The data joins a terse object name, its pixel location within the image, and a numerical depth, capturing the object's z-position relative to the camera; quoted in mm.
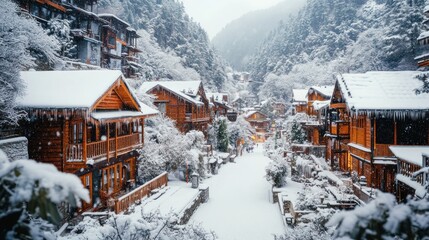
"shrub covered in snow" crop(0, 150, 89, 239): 2607
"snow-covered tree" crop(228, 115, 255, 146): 59000
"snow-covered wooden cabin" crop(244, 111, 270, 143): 89625
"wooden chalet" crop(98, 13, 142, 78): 48875
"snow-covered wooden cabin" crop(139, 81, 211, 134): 39375
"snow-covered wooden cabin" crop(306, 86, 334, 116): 44281
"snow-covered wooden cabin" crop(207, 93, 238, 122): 58869
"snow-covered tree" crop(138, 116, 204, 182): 25016
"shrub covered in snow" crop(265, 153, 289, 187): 27438
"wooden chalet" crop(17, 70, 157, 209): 14484
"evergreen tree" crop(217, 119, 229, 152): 50531
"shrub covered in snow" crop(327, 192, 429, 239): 2811
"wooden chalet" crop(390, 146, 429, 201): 13409
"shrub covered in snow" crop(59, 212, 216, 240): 8570
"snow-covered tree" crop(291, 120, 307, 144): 41750
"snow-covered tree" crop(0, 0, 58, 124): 12406
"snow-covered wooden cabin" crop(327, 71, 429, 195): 19188
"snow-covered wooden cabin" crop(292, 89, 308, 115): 53875
